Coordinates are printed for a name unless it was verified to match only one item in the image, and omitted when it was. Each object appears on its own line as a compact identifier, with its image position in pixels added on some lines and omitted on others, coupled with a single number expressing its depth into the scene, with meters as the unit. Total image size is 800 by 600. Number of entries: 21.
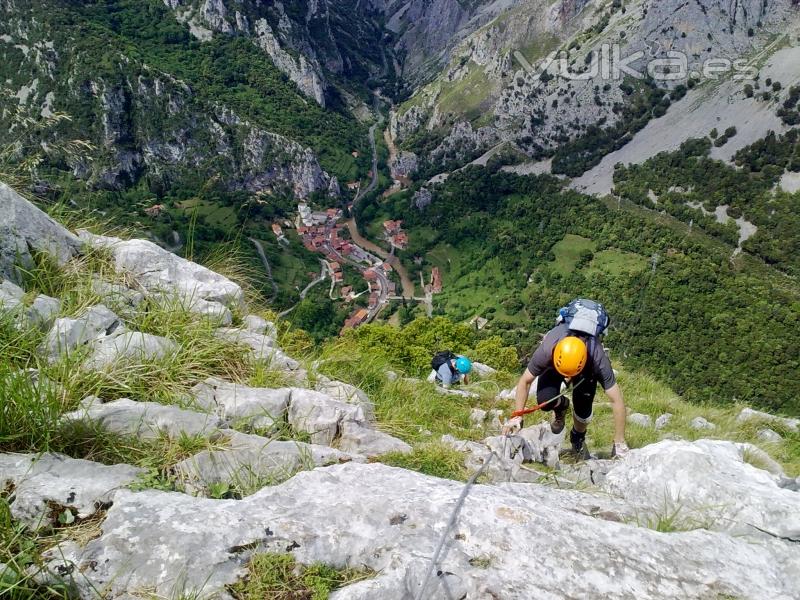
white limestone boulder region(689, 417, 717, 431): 8.88
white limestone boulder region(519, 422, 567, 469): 5.75
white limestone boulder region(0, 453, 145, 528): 2.61
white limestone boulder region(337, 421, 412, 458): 4.40
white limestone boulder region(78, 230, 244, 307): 5.91
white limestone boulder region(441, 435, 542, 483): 4.71
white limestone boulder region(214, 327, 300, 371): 5.09
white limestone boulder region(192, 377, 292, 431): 4.14
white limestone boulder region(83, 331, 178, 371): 3.90
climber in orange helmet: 5.48
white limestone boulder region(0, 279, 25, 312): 3.89
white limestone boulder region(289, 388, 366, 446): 4.45
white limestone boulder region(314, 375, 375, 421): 5.28
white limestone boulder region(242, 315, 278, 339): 5.79
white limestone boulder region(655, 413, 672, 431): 9.00
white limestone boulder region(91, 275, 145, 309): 4.94
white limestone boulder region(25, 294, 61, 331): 4.04
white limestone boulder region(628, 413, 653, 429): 9.00
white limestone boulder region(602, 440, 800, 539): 3.55
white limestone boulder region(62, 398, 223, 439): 3.31
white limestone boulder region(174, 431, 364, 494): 3.25
